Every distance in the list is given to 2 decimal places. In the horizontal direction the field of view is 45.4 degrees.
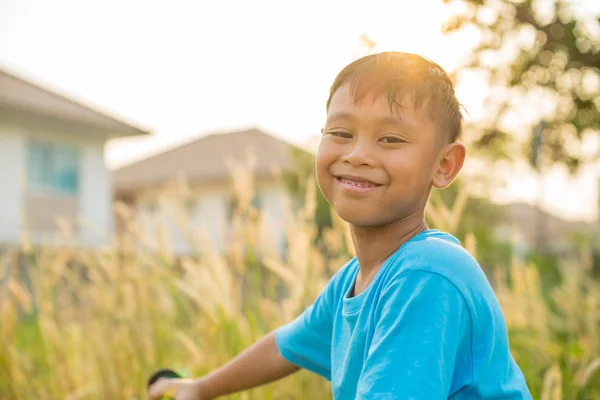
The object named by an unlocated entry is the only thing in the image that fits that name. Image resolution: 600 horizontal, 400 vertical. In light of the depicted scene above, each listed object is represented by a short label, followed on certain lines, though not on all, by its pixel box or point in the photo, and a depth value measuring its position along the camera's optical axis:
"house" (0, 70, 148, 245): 14.66
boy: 1.09
